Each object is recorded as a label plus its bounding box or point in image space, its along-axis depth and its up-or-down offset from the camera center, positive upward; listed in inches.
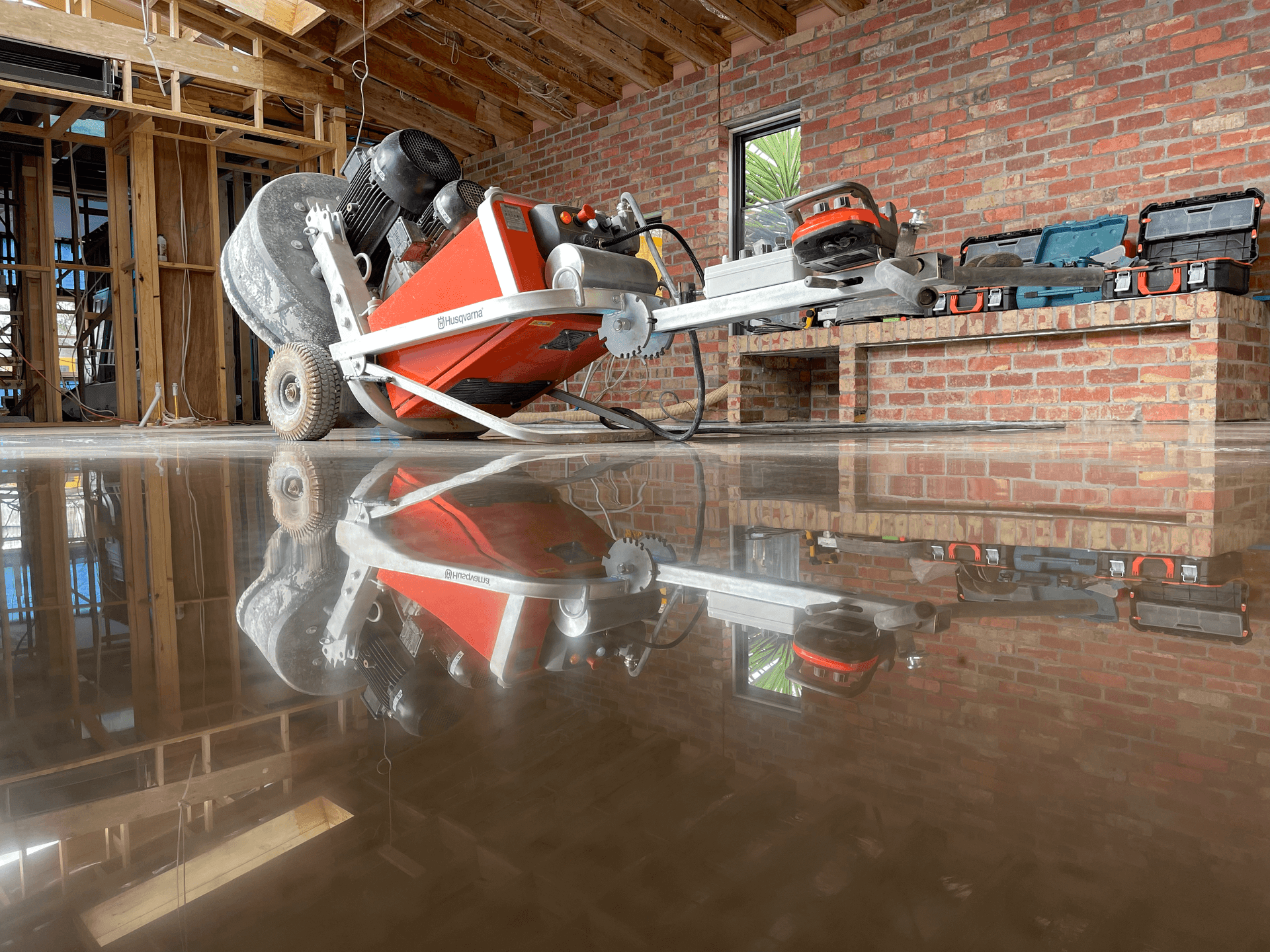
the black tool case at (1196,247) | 154.6 +35.3
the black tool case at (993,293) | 175.9 +29.6
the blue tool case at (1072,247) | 169.6 +38.6
